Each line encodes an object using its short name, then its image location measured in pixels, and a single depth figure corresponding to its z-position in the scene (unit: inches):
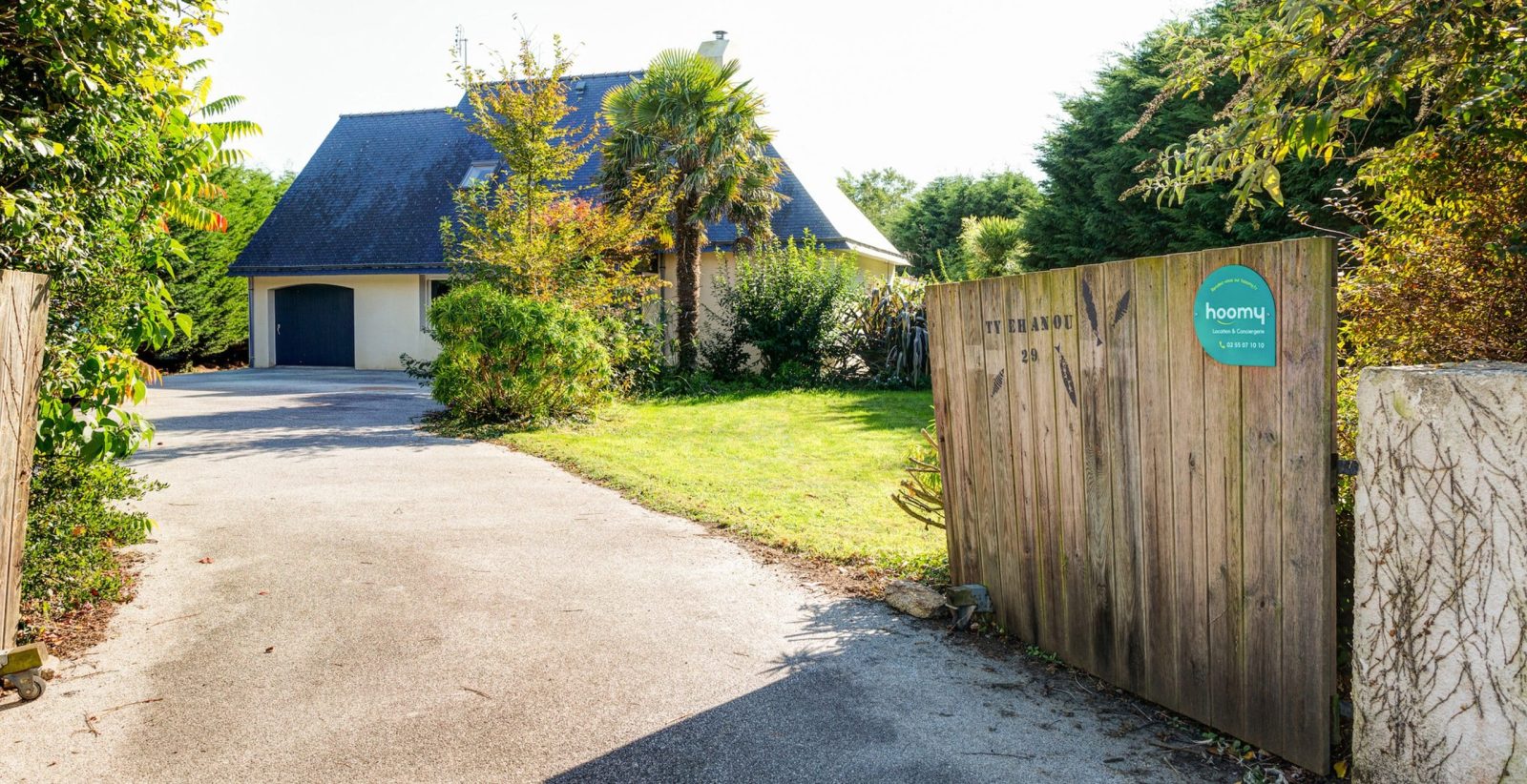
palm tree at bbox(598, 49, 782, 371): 724.7
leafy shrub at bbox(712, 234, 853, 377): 783.1
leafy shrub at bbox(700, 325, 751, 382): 804.0
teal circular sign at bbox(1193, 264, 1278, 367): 134.0
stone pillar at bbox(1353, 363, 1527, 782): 111.7
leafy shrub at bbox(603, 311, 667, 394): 626.8
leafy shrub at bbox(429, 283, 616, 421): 502.3
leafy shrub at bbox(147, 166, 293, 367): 988.6
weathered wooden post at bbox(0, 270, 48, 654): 157.1
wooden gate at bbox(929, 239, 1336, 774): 131.2
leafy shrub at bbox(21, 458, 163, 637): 189.2
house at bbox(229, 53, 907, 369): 998.4
